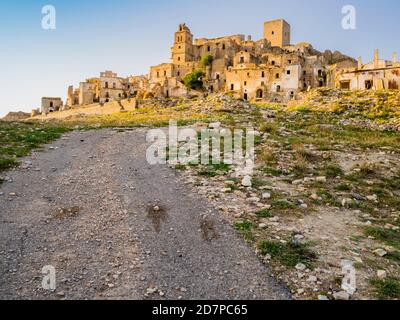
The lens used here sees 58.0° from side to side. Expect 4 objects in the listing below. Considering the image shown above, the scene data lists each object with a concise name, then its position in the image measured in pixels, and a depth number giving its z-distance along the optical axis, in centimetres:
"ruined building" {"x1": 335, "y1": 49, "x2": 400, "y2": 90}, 3672
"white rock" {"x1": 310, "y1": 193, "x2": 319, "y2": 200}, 926
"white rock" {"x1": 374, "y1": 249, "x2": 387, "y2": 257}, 640
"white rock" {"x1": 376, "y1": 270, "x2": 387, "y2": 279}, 563
